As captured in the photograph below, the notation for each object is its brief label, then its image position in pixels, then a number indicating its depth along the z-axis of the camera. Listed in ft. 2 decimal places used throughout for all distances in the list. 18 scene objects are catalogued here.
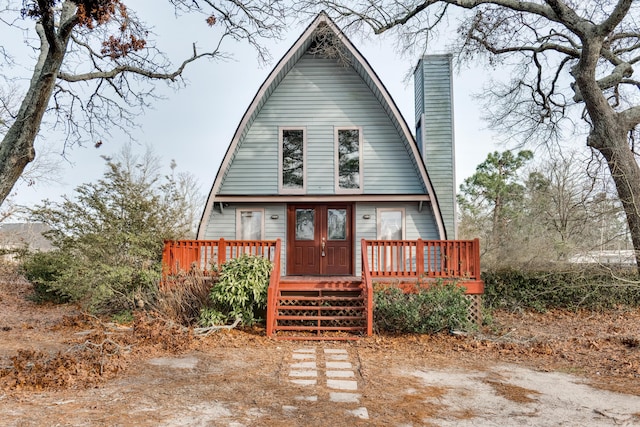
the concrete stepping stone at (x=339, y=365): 20.58
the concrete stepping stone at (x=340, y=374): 19.10
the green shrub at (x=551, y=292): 37.59
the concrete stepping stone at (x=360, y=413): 14.12
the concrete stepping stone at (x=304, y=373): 19.19
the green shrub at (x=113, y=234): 31.94
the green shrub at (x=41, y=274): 44.86
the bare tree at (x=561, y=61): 37.27
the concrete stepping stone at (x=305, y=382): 17.99
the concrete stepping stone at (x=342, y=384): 17.49
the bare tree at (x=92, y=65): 20.93
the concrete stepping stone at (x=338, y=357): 22.32
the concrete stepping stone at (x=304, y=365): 20.49
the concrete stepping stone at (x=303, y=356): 22.24
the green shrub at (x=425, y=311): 27.35
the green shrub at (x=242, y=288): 28.40
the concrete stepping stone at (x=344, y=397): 15.84
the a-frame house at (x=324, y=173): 39.29
